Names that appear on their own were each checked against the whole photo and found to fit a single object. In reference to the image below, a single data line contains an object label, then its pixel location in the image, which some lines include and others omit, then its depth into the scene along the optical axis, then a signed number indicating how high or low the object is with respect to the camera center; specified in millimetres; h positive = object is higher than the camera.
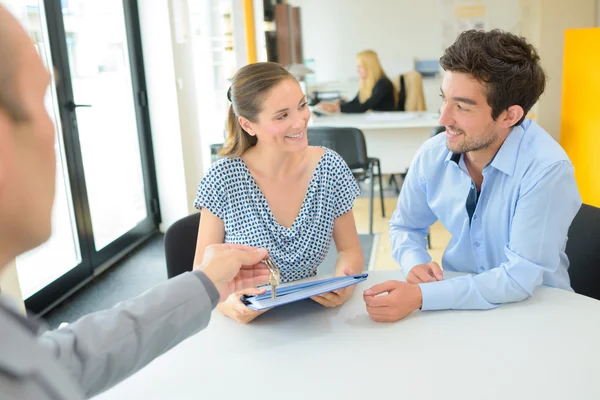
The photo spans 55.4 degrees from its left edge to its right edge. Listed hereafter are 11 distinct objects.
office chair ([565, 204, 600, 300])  1616 -567
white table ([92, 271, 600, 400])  1075 -596
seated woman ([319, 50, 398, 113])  6176 -294
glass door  3400 -431
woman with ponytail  1776 -365
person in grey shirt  446 -84
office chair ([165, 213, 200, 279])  1801 -525
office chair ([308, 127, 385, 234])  4188 -542
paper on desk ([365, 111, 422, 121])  5129 -481
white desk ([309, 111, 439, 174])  5094 -653
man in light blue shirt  1405 -386
